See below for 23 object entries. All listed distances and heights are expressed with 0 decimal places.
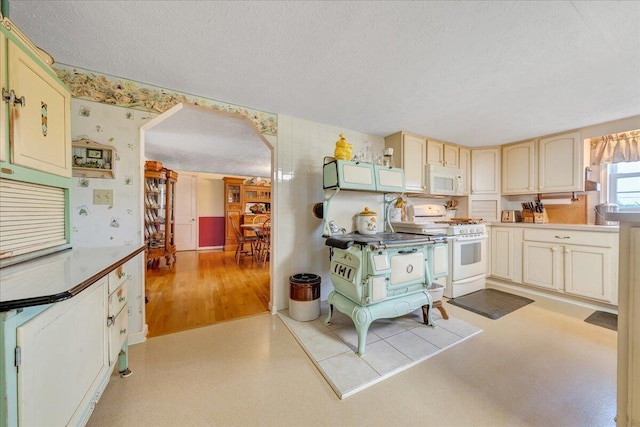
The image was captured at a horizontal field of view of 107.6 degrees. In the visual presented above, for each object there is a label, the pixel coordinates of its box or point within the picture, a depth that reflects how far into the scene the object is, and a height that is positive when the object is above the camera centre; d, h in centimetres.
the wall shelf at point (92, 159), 169 +39
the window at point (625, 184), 275 +31
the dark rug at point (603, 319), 221 -108
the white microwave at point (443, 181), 316 +43
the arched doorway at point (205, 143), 255 +107
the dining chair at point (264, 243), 473 -69
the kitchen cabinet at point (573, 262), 247 -60
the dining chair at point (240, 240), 497 -60
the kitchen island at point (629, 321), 93 -45
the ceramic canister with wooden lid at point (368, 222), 250 -12
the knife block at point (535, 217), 323 -9
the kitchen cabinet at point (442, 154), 326 +82
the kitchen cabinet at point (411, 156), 300 +72
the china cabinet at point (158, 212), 400 +0
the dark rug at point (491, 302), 250 -107
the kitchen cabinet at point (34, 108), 98 +50
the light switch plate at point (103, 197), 177 +11
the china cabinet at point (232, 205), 638 +18
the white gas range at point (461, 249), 283 -49
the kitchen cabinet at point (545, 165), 287 +61
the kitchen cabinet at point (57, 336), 63 -43
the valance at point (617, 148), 268 +75
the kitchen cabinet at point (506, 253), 317 -60
